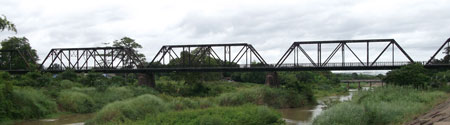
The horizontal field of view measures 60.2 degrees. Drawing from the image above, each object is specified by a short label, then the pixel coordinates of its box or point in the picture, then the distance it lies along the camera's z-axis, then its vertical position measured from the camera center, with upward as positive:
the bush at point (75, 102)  41.19 -3.76
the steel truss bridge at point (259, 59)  53.78 +0.52
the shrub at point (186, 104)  33.24 -3.38
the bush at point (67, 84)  50.79 -2.29
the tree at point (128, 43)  80.50 +5.00
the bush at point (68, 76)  58.86 -1.30
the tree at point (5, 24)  25.14 +2.84
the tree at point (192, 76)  67.69 -1.71
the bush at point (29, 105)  33.69 -3.44
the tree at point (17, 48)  77.56 +4.04
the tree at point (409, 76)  41.31 -1.23
